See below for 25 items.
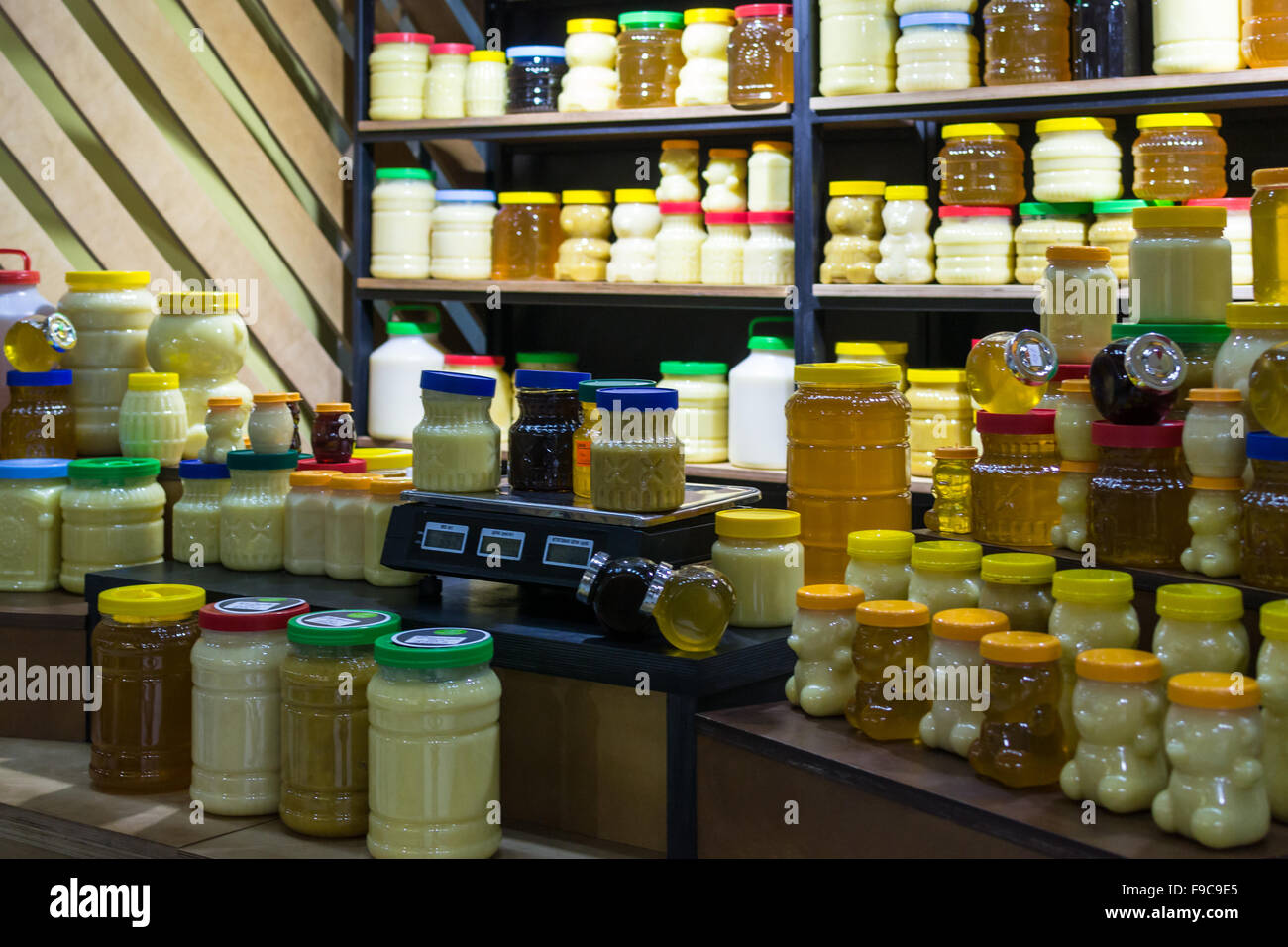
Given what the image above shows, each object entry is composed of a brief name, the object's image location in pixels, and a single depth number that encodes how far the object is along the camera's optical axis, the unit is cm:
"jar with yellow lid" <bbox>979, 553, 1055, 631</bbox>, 148
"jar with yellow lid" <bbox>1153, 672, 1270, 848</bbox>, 117
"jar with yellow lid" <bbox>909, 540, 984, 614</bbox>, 154
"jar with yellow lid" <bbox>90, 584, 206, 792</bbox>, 167
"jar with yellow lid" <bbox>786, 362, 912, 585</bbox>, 180
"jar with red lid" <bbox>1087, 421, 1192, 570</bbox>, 153
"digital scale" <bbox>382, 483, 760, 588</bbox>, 165
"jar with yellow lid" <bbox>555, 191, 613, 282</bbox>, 356
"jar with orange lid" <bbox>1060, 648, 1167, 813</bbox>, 124
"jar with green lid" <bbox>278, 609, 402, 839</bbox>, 151
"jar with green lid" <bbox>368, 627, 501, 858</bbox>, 141
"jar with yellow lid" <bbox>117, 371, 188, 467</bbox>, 235
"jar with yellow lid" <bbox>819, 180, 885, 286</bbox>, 315
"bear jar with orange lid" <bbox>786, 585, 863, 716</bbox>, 152
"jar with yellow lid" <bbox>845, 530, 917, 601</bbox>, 161
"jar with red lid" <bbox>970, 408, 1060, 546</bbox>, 168
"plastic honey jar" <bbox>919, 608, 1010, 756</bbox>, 139
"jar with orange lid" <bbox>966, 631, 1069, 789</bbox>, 131
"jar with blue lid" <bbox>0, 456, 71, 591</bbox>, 215
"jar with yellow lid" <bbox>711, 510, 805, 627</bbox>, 166
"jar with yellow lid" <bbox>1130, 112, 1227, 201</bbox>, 279
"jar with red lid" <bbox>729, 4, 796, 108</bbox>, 320
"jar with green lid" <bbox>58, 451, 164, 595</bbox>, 213
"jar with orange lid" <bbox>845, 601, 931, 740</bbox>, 145
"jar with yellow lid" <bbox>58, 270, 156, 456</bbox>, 246
